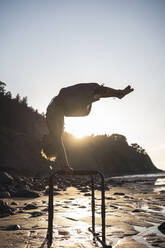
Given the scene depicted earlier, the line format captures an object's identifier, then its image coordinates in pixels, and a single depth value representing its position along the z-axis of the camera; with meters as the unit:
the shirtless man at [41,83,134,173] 2.29
